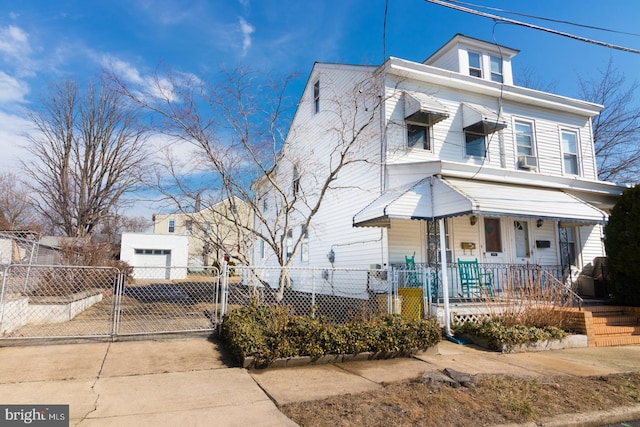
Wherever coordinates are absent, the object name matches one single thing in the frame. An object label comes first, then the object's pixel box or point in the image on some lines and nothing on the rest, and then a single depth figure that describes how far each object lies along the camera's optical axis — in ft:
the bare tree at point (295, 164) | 36.14
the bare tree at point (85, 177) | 77.46
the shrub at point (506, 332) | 26.53
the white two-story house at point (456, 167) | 34.91
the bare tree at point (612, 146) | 72.13
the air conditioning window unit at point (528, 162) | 45.42
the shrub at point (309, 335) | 20.54
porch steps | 29.84
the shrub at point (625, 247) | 34.42
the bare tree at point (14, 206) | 117.72
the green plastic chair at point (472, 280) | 34.55
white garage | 106.83
